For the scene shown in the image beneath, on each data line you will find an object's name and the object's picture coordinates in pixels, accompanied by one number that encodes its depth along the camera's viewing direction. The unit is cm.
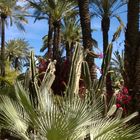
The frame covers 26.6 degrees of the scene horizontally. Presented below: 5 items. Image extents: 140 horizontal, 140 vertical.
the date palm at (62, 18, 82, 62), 2245
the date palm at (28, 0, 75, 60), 1493
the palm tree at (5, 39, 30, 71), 3308
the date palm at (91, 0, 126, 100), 1220
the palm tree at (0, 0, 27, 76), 1895
